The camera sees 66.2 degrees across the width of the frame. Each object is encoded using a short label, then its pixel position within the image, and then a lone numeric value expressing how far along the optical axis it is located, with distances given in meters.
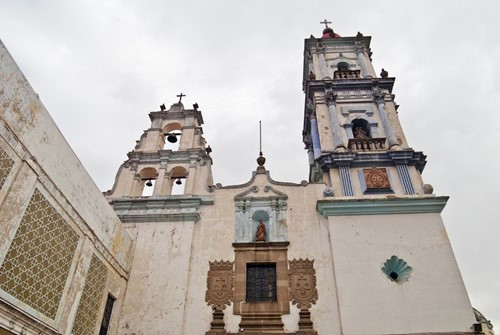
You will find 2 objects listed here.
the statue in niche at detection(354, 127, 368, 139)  15.52
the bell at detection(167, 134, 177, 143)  15.73
